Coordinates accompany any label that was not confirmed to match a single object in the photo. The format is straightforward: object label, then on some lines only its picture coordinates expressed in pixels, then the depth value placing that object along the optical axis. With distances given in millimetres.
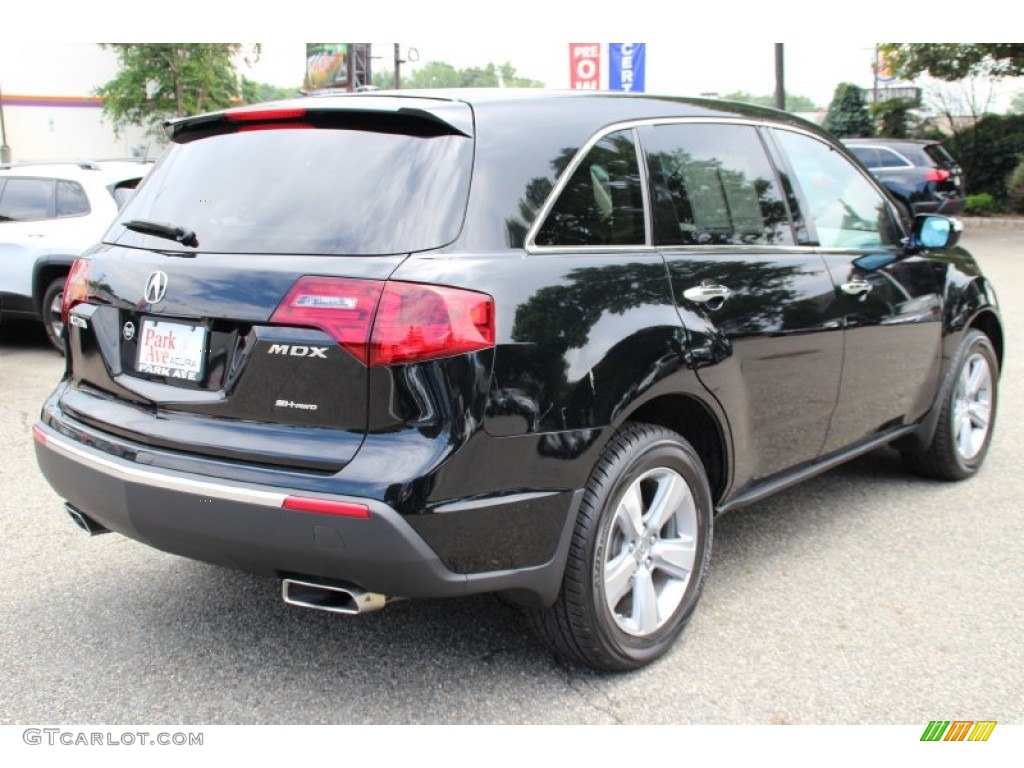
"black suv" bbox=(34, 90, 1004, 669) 2566
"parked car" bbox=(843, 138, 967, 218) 17875
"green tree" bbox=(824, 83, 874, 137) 30469
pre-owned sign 18031
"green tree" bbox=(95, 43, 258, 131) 37031
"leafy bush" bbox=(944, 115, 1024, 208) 22609
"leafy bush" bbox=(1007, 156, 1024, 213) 20984
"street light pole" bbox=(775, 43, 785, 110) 21031
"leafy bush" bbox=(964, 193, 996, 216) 21938
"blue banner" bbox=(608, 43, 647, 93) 17234
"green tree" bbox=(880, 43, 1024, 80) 21609
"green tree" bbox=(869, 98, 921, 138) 24875
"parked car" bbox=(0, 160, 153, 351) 8742
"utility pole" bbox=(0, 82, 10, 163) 43875
